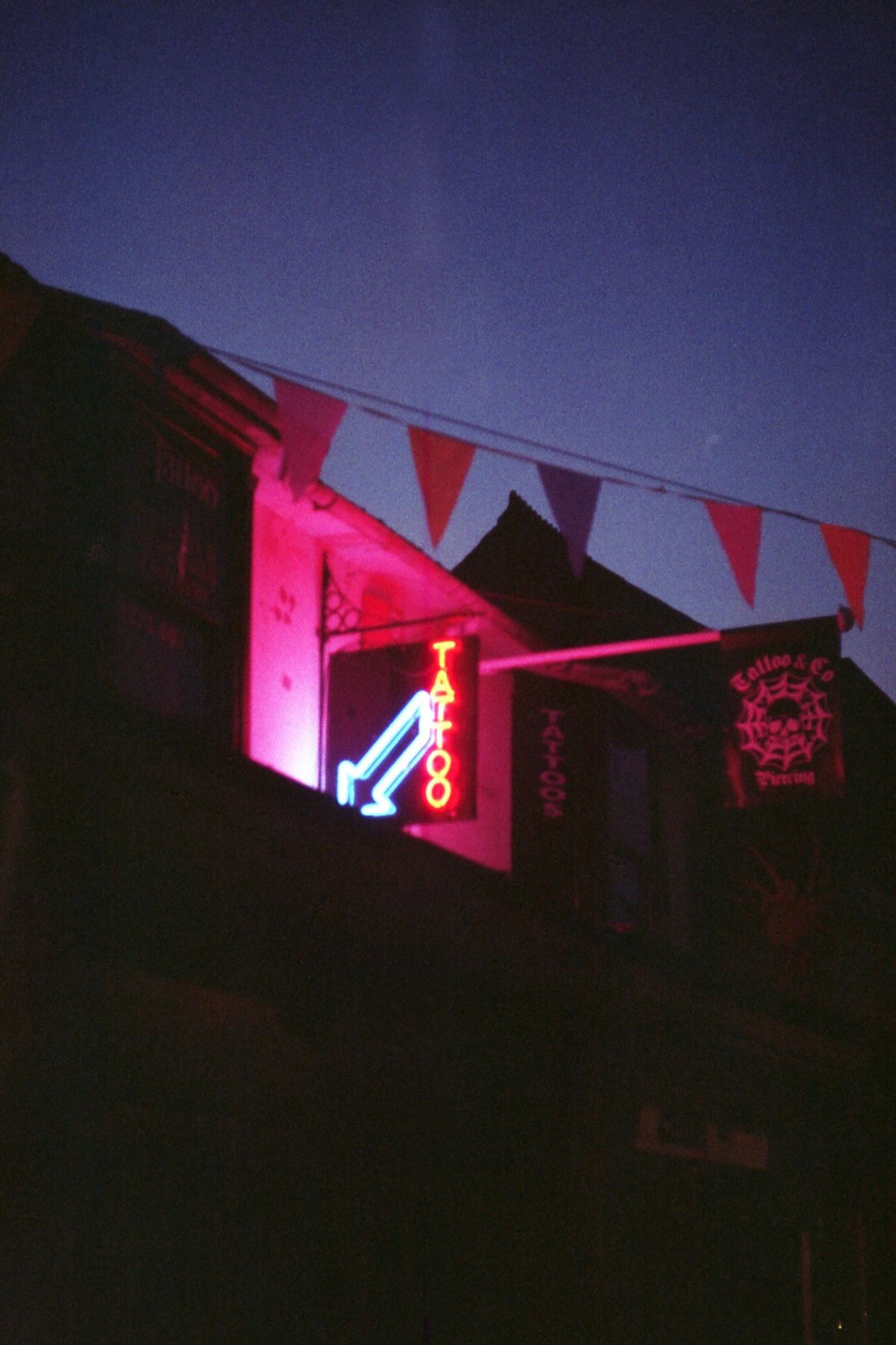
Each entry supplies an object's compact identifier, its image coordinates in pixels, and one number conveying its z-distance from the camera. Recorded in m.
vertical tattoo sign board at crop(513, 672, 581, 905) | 14.34
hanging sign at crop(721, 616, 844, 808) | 12.39
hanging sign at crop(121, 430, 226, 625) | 9.44
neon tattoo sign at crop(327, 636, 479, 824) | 11.10
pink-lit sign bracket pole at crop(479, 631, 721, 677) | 12.45
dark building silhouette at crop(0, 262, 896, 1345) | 6.88
